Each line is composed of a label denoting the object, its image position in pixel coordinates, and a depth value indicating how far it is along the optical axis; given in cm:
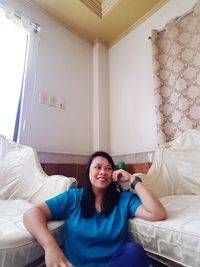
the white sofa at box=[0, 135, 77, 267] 61
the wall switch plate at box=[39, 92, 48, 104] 184
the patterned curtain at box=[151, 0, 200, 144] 154
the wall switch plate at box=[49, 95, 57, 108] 191
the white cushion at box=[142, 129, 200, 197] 123
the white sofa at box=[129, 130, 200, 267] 64
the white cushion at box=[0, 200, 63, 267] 59
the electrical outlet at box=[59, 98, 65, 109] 198
